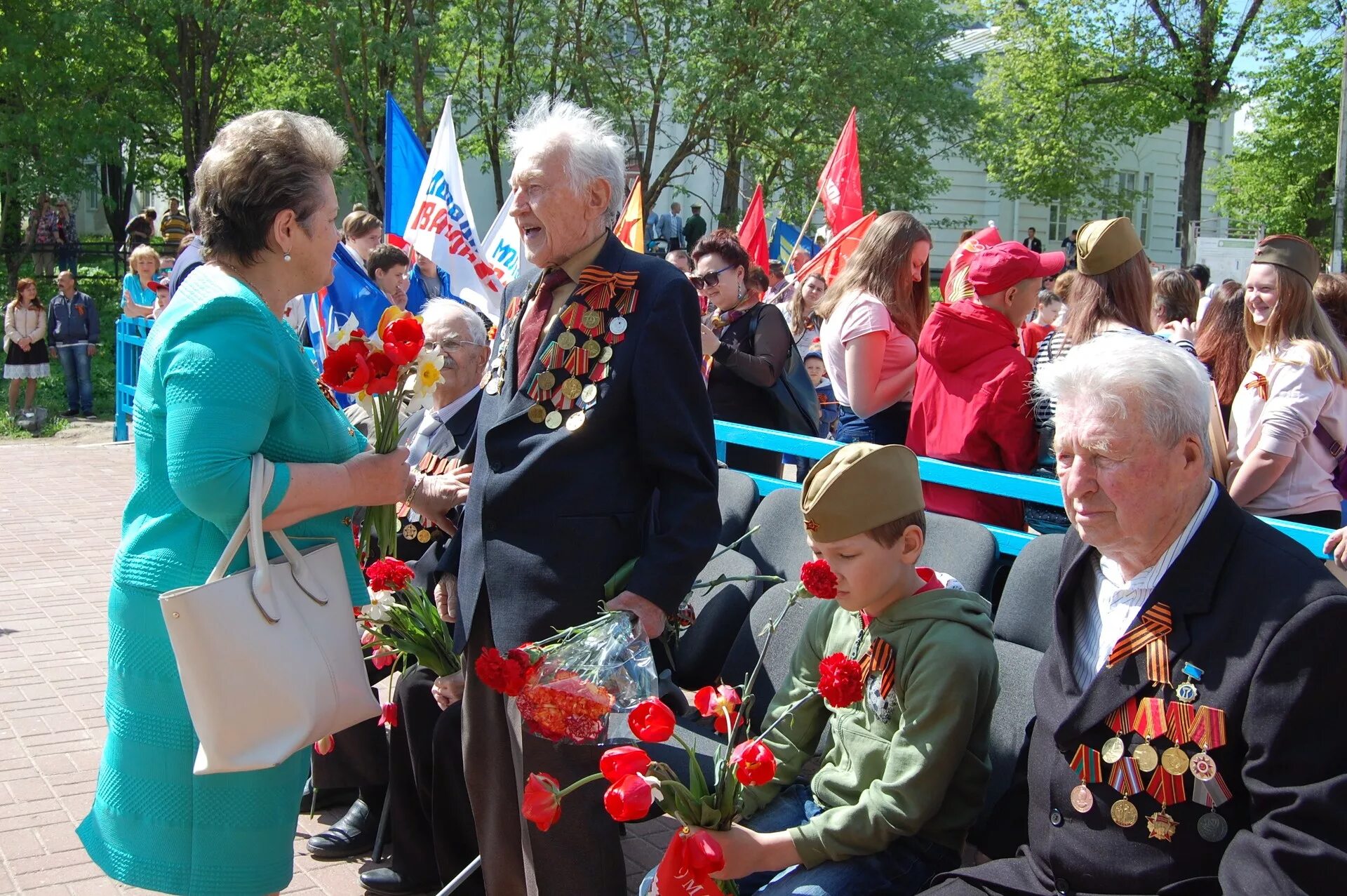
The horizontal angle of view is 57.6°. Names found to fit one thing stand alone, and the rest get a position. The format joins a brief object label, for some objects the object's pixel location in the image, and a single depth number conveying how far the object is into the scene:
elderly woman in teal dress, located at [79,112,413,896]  2.45
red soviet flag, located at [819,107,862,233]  9.24
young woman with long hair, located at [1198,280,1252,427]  5.16
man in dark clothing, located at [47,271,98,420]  14.91
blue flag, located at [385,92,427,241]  8.06
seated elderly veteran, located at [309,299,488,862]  3.70
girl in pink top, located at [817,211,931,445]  4.79
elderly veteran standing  2.70
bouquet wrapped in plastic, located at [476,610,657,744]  2.39
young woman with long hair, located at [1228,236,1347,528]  4.07
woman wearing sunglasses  5.95
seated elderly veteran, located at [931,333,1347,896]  1.92
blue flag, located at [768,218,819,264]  14.84
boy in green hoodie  2.49
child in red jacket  4.12
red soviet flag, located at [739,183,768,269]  10.94
